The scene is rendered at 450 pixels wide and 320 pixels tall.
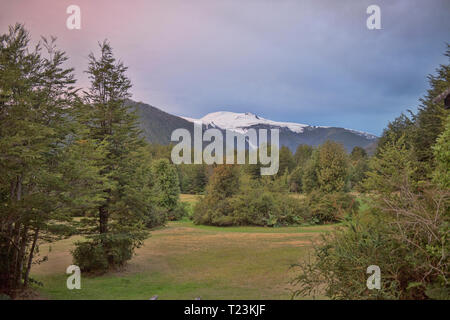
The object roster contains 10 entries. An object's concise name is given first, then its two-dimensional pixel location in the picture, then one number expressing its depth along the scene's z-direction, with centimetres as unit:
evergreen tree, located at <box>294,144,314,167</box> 7761
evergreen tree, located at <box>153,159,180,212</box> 3588
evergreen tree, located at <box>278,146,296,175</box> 6781
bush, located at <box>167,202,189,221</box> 3712
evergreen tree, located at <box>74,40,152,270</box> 1416
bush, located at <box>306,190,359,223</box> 3165
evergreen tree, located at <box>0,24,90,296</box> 780
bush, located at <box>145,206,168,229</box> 3027
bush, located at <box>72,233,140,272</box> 1363
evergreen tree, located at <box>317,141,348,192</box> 3353
